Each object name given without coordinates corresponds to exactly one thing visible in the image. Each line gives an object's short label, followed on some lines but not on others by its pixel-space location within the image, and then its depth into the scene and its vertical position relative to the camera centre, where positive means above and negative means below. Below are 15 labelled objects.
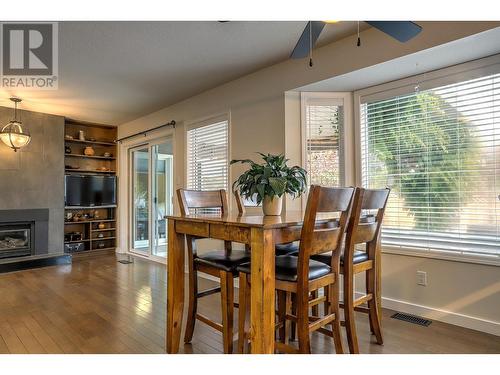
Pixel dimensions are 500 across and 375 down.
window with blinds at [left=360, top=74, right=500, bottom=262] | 2.56 +0.25
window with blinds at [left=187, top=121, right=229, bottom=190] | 4.19 +0.52
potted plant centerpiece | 2.07 +0.07
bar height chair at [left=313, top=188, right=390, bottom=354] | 1.90 -0.45
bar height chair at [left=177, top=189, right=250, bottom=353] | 1.98 -0.47
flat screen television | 5.64 +0.08
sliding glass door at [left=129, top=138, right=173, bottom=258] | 5.36 +0.01
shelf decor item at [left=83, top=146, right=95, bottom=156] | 6.08 +0.85
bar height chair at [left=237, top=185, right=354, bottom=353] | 1.60 -0.43
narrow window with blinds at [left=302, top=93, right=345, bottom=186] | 3.39 +0.61
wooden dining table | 1.56 -0.26
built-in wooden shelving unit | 5.86 +0.48
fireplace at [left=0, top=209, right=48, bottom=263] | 4.89 -0.59
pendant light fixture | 4.59 +0.90
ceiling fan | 1.66 +0.90
